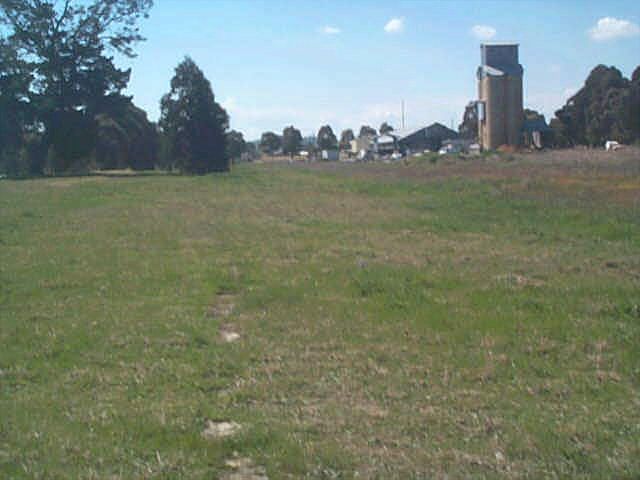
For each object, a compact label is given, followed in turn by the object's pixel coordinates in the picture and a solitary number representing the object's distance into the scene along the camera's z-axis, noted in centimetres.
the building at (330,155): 15362
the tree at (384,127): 18698
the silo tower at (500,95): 9281
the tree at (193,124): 7838
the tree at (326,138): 19138
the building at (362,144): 15688
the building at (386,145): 13788
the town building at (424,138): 13388
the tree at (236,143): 10912
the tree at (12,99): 6906
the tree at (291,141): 18980
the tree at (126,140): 7781
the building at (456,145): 11075
